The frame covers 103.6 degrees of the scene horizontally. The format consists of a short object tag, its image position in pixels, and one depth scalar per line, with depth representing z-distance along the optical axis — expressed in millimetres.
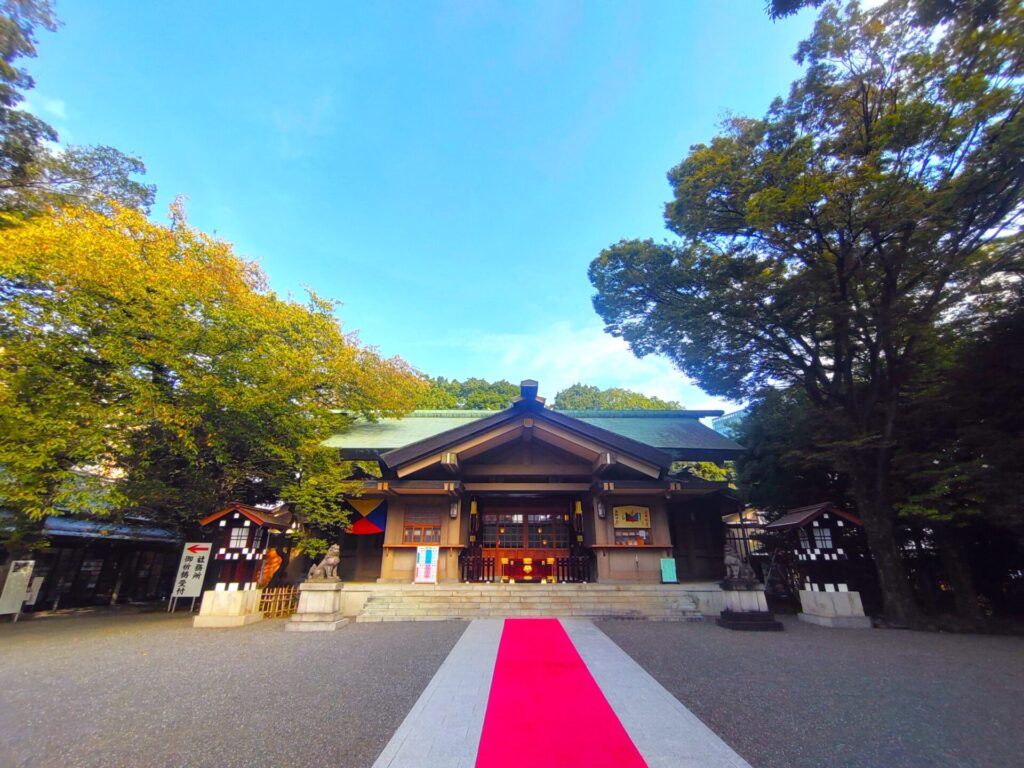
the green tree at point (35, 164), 9227
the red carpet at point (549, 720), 3137
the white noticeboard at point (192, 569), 11534
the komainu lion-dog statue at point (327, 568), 8906
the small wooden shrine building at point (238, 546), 9359
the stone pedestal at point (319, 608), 8250
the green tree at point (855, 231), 7879
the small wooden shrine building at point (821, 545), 9141
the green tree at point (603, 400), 40500
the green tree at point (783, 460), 10664
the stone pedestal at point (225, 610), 8734
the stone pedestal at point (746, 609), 7961
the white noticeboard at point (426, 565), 10781
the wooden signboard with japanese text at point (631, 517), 11633
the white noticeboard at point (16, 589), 10016
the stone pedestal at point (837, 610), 8492
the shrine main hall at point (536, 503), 11289
